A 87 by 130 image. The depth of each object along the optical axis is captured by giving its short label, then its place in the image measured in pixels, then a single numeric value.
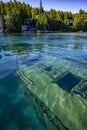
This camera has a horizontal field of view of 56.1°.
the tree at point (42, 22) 33.06
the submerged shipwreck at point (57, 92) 2.09
